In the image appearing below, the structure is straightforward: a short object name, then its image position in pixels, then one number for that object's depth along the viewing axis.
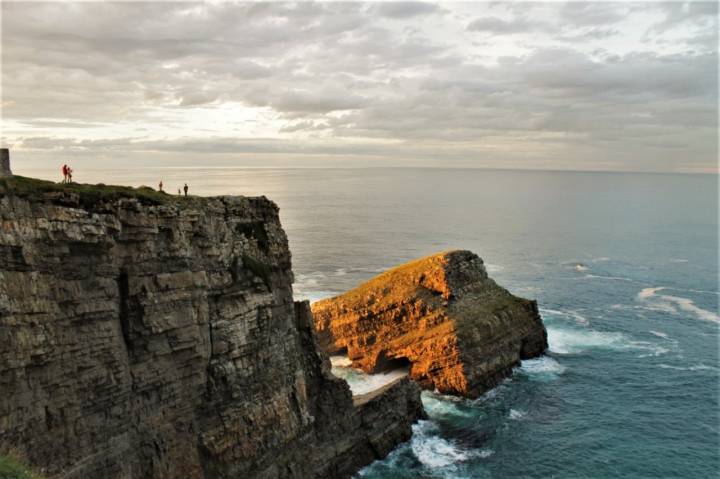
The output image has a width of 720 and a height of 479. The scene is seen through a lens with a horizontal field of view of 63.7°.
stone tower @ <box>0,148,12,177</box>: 30.12
